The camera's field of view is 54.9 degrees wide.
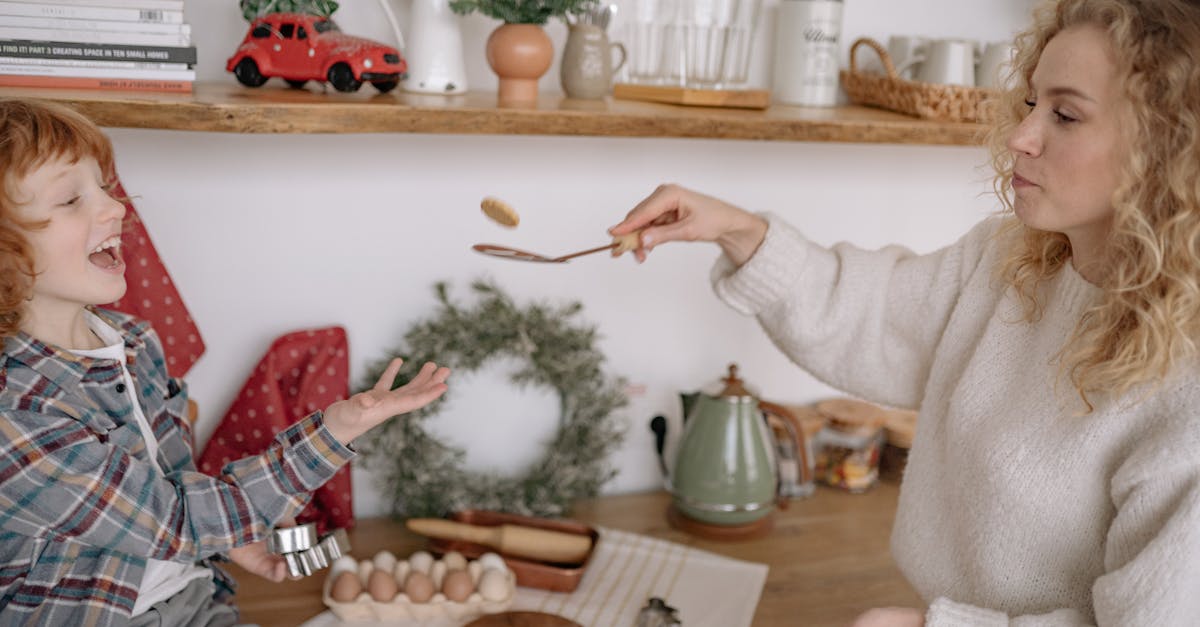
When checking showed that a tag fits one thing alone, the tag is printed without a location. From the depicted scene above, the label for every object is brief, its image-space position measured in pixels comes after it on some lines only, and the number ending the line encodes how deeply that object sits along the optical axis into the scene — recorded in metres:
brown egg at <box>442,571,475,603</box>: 1.40
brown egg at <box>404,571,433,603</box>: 1.40
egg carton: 1.39
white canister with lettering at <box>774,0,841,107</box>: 1.62
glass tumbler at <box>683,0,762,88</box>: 1.57
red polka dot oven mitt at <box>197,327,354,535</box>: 1.54
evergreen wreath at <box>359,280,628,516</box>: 1.61
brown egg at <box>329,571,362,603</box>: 1.38
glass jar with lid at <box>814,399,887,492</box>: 1.86
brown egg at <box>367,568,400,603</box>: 1.39
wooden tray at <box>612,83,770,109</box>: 1.50
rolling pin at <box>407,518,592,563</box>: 1.53
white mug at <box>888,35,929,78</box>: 1.71
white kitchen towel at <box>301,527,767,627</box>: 1.44
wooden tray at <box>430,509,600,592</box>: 1.49
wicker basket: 1.59
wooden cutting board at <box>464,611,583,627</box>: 1.37
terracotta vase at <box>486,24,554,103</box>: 1.41
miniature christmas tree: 1.38
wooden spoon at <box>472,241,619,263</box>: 1.16
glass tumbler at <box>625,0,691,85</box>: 1.58
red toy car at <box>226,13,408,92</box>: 1.35
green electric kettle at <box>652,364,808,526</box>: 1.63
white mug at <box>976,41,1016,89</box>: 1.70
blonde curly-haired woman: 0.99
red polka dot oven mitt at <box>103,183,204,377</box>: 1.42
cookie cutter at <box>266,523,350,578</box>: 1.20
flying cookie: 1.23
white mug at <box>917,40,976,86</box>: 1.66
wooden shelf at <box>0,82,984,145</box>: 1.21
